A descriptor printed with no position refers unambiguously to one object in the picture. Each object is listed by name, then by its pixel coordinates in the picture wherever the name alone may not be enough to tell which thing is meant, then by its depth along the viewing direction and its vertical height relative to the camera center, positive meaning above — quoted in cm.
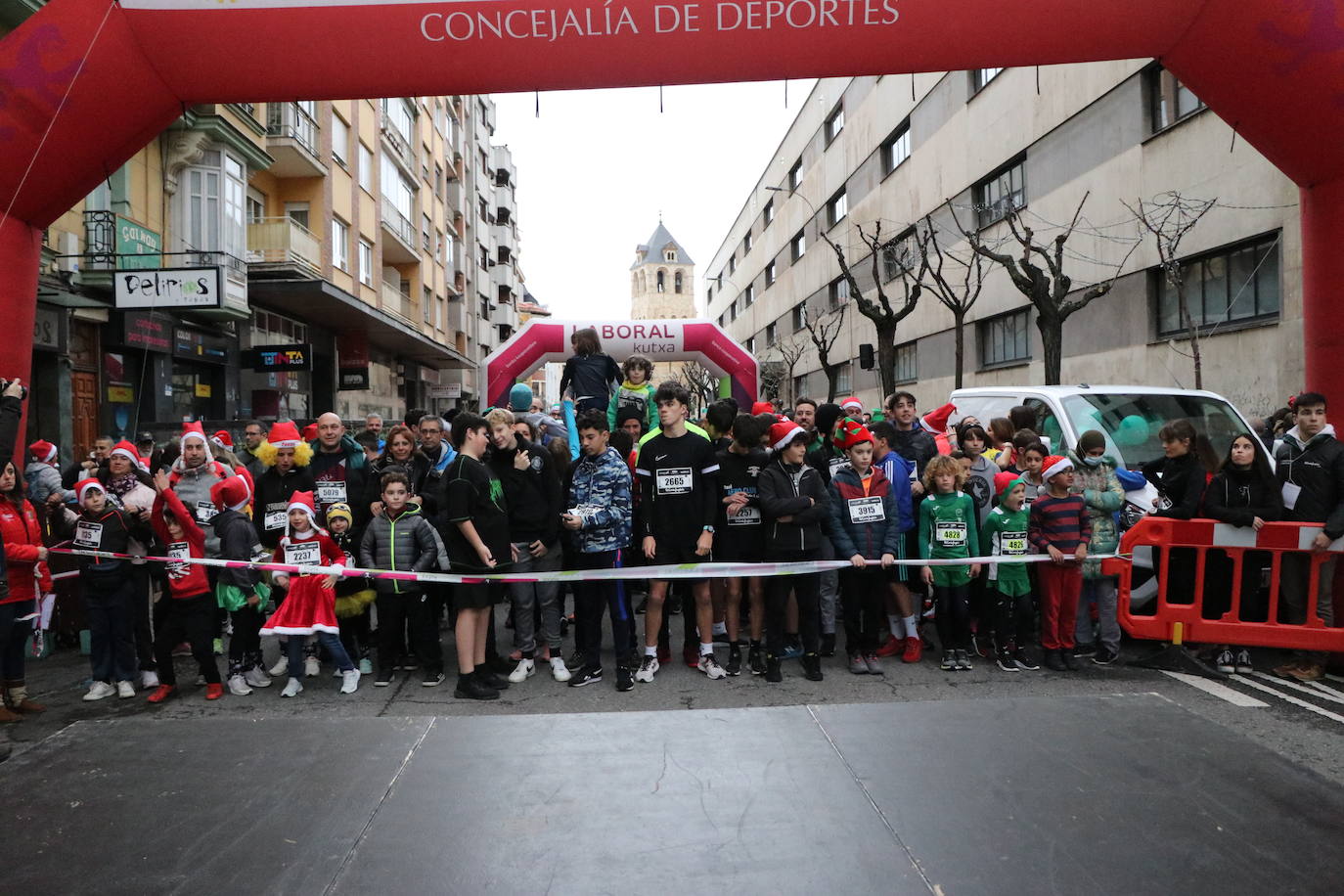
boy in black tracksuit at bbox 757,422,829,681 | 587 -58
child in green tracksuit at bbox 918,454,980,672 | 614 -70
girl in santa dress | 582 -104
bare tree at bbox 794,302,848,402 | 3272 +508
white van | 709 +25
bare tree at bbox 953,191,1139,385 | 1416 +246
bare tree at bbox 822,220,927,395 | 2127 +469
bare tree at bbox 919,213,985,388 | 1947 +442
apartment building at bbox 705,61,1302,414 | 1352 +500
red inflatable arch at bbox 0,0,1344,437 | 537 +259
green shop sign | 1405 +354
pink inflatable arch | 1164 +142
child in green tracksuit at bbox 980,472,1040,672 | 611 -95
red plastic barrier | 559 -92
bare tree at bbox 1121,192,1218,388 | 1361 +370
